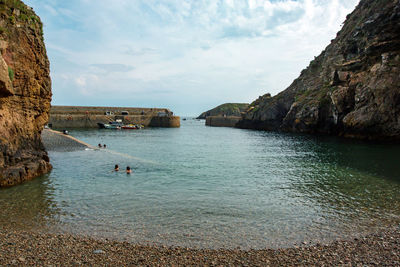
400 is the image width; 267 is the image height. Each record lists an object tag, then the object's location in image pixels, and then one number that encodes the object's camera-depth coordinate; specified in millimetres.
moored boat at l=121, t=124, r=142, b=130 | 103412
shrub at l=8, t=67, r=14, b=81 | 18883
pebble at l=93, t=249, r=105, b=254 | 9391
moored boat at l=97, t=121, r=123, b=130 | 102312
